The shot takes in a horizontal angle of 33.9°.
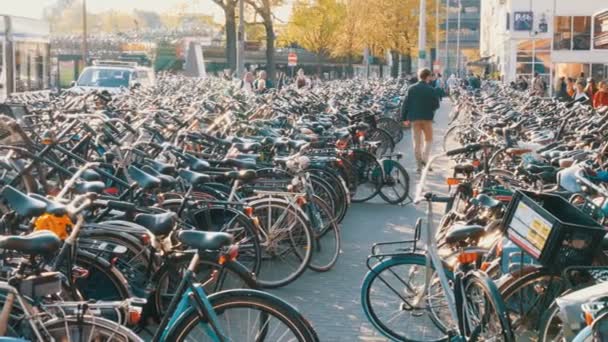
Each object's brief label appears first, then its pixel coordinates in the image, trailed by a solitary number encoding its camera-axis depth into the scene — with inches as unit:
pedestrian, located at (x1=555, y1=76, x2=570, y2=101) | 1117.1
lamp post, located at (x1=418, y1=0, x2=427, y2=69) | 1442.2
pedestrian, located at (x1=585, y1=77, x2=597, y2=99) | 991.8
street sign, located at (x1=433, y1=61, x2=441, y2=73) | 2126.6
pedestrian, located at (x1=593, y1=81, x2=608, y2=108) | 849.5
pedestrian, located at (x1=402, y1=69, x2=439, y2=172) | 619.5
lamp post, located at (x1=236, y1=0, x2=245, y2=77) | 1122.0
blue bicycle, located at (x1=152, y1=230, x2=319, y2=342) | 162.1
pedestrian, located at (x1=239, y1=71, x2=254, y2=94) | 974.7
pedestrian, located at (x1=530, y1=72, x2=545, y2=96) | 1092.0
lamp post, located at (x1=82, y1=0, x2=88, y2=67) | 1737.2
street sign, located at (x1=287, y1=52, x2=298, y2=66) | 1477.1
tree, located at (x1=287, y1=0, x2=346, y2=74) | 1978.3
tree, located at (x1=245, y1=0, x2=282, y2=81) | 1656.0
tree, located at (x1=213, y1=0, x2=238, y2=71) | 1636.3
